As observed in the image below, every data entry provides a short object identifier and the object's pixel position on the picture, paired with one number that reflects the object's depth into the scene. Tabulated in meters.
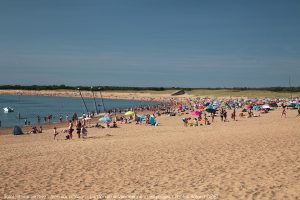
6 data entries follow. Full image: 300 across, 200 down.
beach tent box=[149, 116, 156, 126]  32.66
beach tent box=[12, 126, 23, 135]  29.04
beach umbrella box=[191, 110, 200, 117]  35.37
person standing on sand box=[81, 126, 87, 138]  23.80
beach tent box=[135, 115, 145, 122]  35.59
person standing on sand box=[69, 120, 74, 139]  23.37
